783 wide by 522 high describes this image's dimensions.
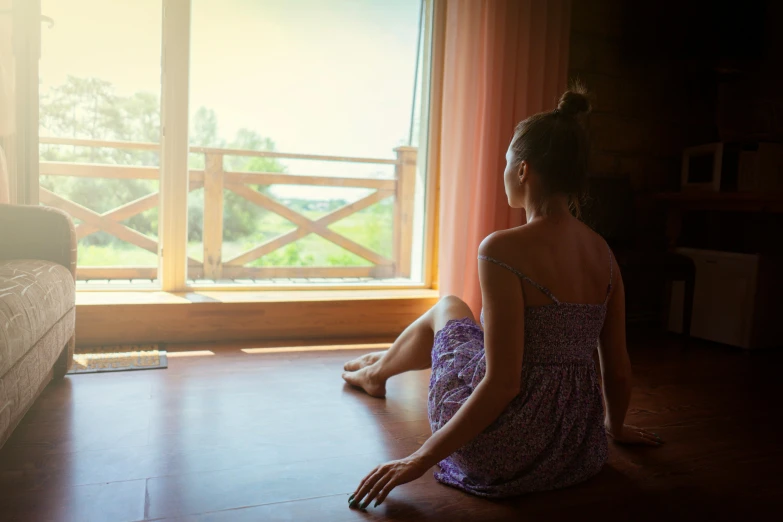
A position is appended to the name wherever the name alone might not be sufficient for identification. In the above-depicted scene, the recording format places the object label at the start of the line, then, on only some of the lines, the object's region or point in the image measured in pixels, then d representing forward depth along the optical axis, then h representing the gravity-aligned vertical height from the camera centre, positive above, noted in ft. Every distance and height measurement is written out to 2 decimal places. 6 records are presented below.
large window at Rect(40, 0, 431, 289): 9.09 +0.82
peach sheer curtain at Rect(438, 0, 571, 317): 9.77 +1.43
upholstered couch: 4.47 -1.02
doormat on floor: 7.39 -2.18
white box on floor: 9.70 -1.41
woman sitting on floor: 4.09 -1.05
